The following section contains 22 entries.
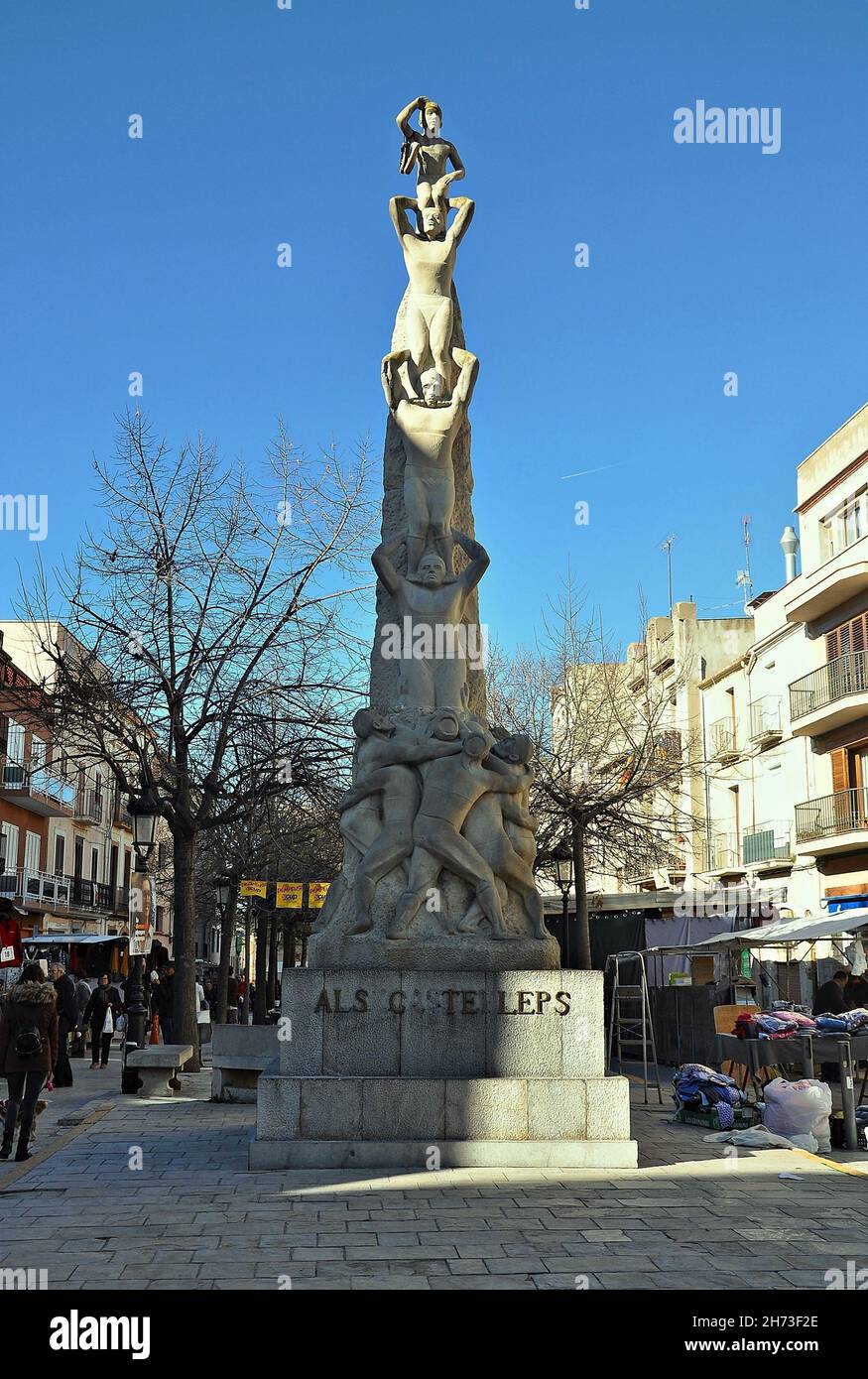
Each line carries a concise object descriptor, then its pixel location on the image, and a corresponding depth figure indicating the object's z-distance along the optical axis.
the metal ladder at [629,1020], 13.94
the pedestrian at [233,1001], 41.78
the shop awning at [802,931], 18.23
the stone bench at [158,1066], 15.38
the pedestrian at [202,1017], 26.11
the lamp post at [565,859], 23.70
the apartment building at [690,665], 39.00
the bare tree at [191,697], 17.89
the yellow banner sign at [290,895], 25.73
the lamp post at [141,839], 18.12
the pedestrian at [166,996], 26.49
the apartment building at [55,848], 42.19
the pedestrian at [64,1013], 18.19
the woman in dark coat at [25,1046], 10.71
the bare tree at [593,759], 23.81
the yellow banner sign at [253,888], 25.36
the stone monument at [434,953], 8.98
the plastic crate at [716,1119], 11.69
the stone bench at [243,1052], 13.79
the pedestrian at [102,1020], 22.88
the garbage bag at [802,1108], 10.81
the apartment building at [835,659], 29.02
